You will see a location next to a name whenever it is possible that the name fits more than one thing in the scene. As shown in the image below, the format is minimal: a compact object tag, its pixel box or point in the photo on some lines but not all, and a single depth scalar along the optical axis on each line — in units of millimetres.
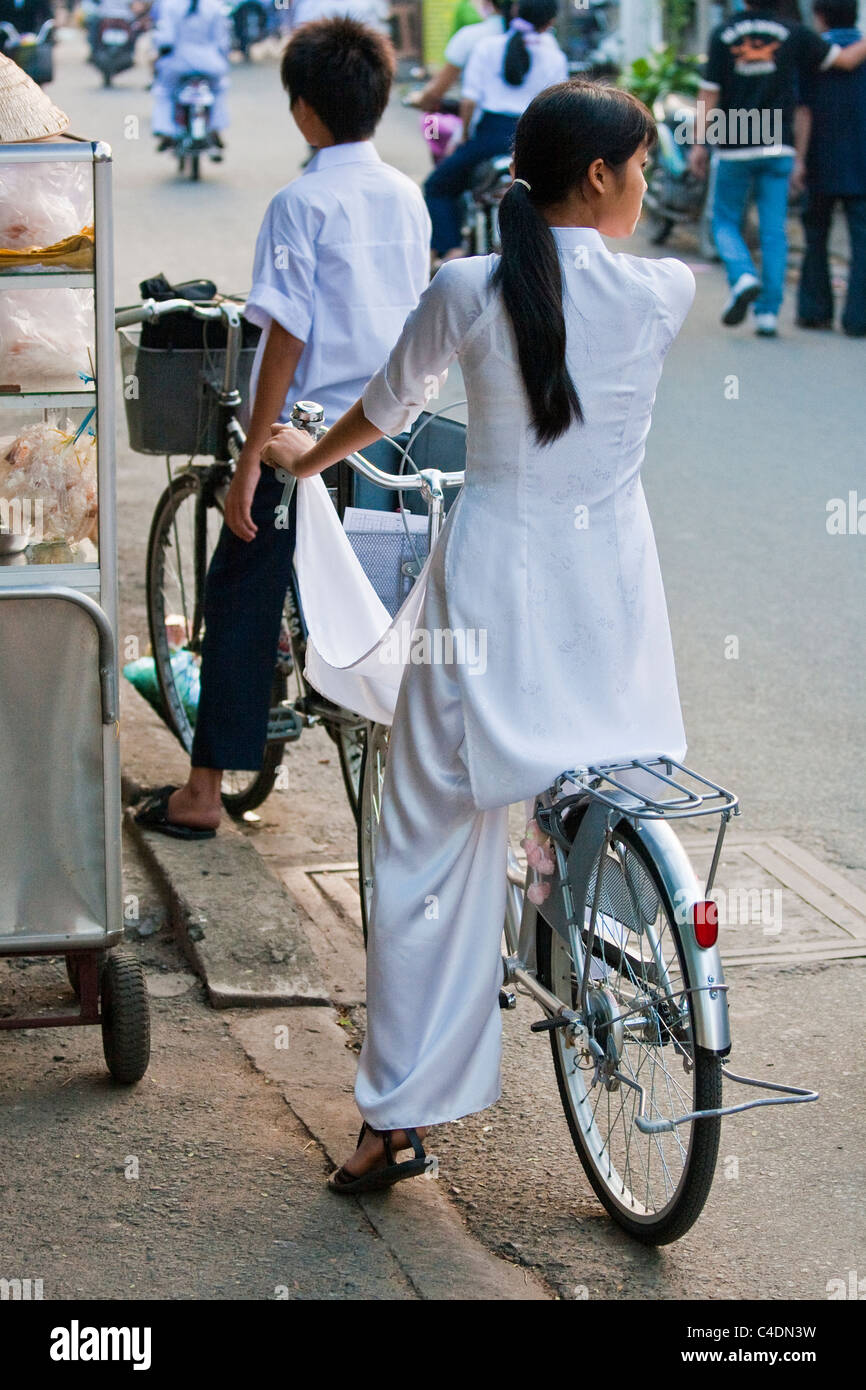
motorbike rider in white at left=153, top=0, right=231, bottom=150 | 18219
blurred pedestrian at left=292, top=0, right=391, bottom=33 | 16430
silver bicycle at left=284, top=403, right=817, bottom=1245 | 2617
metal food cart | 3076
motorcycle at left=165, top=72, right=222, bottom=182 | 17281
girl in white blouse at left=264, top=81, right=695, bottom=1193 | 2629
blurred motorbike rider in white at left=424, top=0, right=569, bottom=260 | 10883
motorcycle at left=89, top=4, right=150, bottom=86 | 25594
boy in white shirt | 3758
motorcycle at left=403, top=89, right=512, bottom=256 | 11547
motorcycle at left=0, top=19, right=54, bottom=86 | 17700
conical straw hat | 3133
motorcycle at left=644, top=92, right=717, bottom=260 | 13664
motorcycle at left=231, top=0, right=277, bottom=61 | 27609
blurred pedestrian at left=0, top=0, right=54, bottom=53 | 17578
